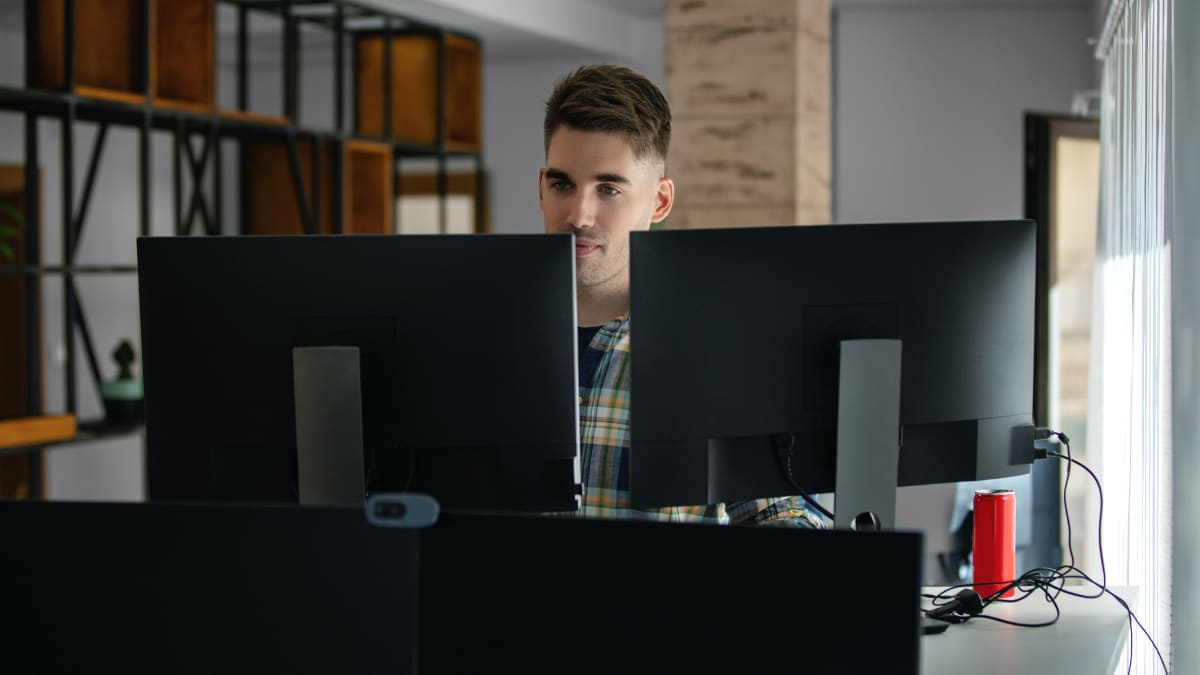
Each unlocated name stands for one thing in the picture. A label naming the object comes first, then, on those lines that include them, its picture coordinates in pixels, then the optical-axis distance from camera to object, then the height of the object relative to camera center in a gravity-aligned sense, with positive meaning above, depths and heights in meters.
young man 1.91 +0.15
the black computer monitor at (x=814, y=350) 1.44 -0.05
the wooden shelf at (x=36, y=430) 3.58 -0.37
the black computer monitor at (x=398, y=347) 1.42 -0.04
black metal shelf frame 3.72 +0.68
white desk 1.57 -0.47
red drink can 1.94 -0.37
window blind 2.13 -0.01
